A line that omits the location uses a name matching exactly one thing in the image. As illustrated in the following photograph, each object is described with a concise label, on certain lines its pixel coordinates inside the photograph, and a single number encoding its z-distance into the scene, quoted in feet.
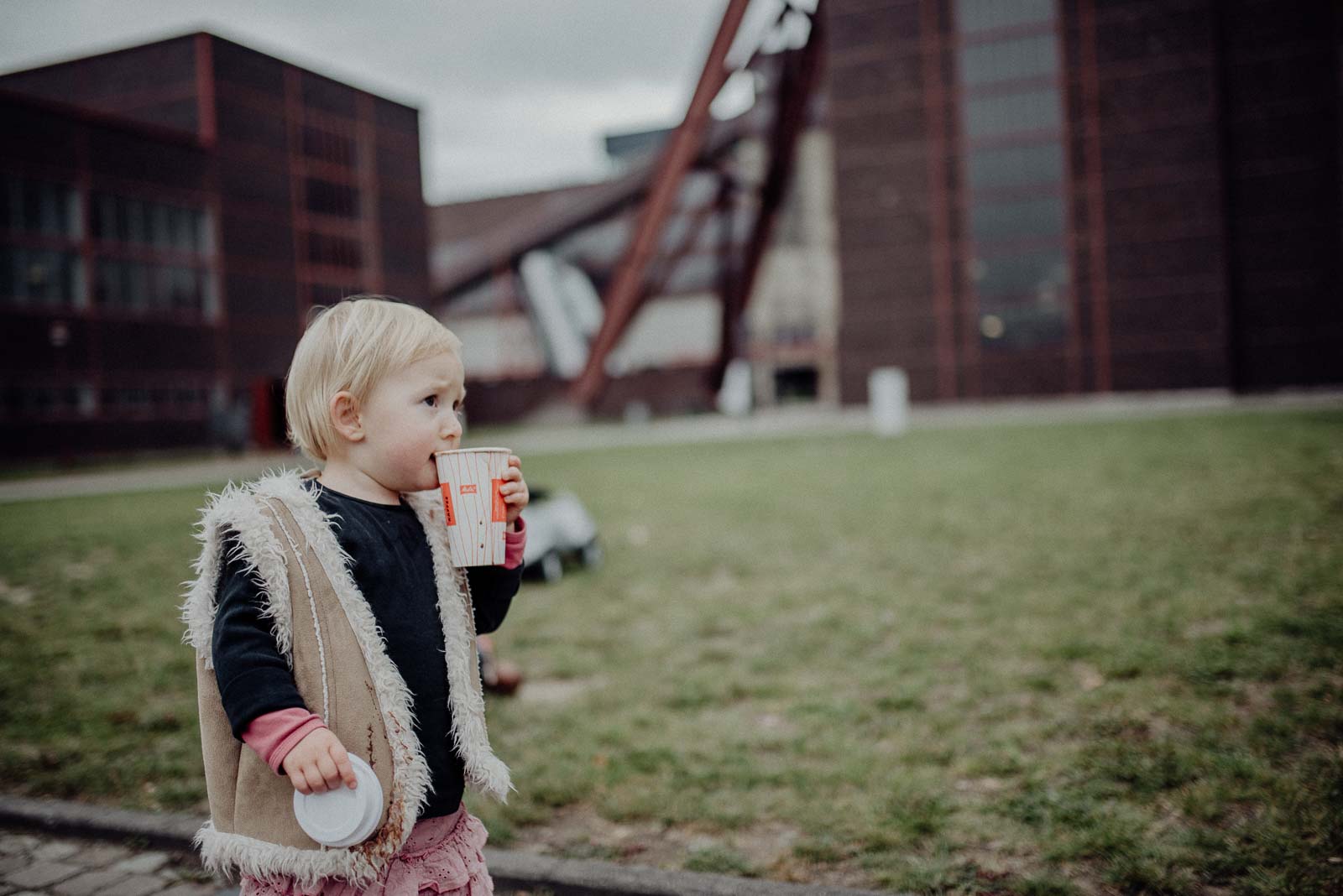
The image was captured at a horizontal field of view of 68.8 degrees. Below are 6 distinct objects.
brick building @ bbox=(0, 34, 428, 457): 96.58
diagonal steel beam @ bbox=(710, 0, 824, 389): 83.35
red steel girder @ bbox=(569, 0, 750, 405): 74.18
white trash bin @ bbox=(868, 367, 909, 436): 74.69
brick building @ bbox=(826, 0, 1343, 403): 103.19
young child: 5.63
